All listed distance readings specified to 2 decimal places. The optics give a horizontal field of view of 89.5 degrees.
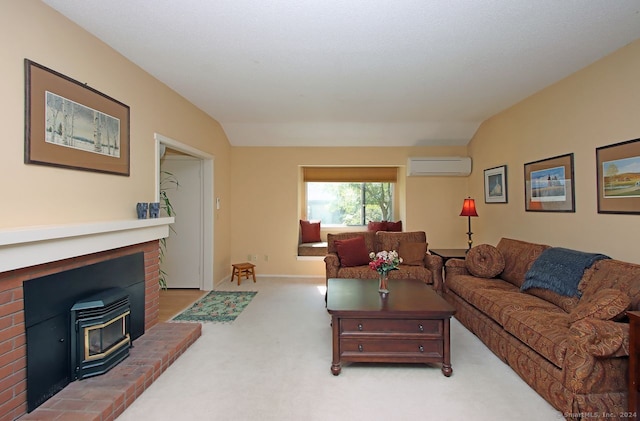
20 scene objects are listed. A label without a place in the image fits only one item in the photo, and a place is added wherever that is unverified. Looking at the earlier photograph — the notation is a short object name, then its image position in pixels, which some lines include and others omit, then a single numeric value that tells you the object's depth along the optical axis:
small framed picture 4.38
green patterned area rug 3.64
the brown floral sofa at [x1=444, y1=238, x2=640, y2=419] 1.84
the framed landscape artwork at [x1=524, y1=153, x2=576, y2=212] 3.23
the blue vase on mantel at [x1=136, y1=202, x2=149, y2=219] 2.88
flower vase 3.00
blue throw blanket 2.65
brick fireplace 1.70
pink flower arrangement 2.97
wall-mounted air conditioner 5.46
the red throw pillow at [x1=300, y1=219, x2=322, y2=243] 6.12
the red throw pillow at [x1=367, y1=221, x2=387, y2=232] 6.06
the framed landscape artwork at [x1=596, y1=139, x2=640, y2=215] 2.53
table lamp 4.82
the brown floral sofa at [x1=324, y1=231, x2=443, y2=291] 4.21
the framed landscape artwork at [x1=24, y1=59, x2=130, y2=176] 1.94
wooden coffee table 2.45
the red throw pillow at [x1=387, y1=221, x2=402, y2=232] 5.99
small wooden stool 5.20
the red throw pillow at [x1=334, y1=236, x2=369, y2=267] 4.40
